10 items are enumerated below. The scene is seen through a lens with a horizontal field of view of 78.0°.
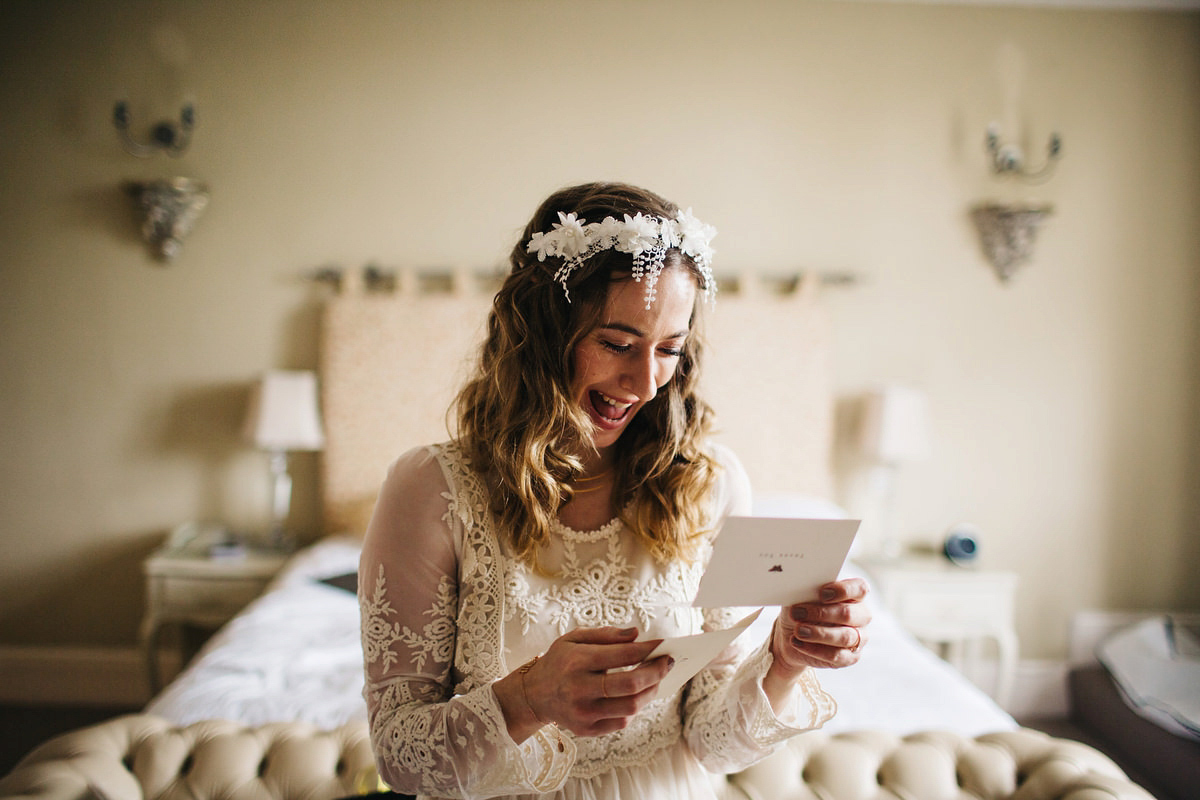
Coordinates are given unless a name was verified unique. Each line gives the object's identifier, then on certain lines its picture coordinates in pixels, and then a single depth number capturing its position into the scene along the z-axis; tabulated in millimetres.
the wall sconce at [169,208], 2816
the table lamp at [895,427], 2859
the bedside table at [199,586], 2723
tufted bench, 1217
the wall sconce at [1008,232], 2969
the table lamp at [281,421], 2768
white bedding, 1676
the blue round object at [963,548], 2939
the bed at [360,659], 1280
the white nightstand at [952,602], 2822
